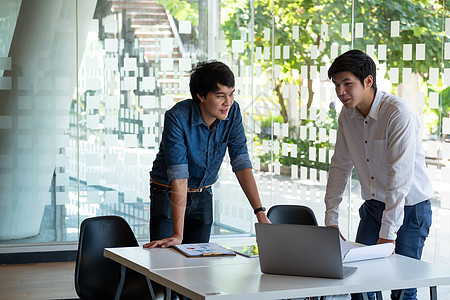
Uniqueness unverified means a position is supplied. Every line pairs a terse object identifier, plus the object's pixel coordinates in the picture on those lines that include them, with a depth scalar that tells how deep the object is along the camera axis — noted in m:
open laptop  2.79
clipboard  3.31
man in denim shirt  3.57
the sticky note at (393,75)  6.45
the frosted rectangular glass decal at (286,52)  7.09
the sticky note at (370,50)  6.62
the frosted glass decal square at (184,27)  6.97
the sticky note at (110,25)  6.68
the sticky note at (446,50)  6.05
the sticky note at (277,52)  7.16
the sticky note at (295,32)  7.02
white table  2.67
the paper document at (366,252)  3.10
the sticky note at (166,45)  6.89
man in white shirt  3.31
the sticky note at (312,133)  6.95
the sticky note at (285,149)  7.15
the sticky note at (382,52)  6.53
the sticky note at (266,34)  7.19
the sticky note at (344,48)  6.79
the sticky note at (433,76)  6.14
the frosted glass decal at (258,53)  7.23
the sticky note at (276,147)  7.23
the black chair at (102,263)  3.70
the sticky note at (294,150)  7.08
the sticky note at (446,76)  6.06
